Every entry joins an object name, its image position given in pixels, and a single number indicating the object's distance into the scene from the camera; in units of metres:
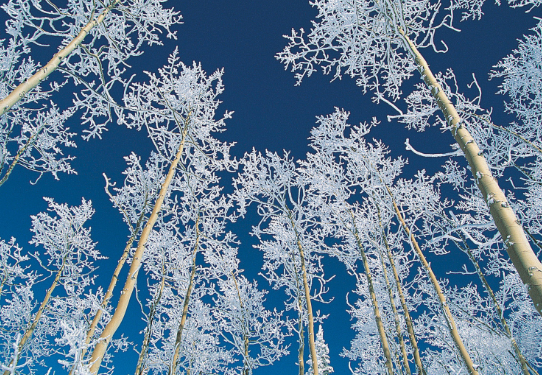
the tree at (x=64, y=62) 4.46
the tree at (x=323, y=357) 30.93
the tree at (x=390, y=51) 2.62
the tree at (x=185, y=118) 5.98
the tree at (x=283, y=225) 7.98
